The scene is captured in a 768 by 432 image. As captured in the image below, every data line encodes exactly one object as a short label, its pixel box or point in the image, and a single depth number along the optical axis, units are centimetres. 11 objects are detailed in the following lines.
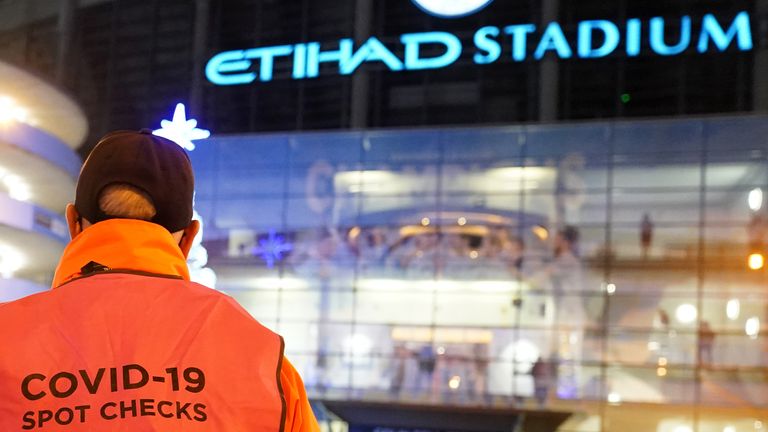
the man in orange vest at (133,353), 94
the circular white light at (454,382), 2442
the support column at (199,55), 2827
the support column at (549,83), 2562
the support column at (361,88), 2717
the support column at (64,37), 3023
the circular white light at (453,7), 2592
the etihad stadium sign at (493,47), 2403
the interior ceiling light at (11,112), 2408
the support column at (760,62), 2395
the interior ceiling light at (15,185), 2605
